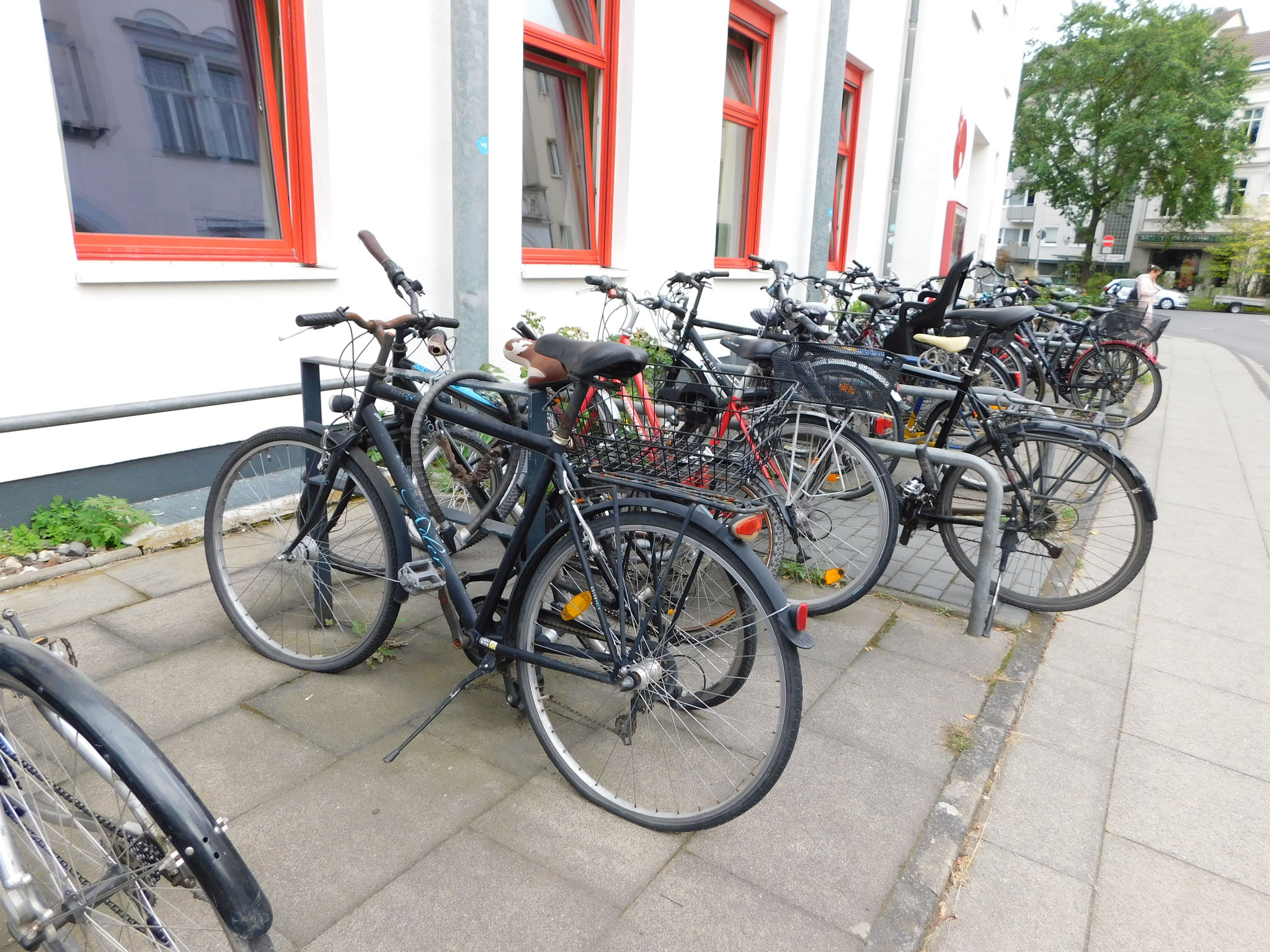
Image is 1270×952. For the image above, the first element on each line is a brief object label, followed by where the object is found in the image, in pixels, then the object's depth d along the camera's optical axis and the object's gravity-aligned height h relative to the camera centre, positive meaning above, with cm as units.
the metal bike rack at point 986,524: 335 -101
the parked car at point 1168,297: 3919 -137
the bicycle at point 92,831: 129 -93
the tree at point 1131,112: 3769 +698
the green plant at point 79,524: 353 -121
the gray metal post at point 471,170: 444 +41
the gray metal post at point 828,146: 817 +109
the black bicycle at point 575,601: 211 -95
